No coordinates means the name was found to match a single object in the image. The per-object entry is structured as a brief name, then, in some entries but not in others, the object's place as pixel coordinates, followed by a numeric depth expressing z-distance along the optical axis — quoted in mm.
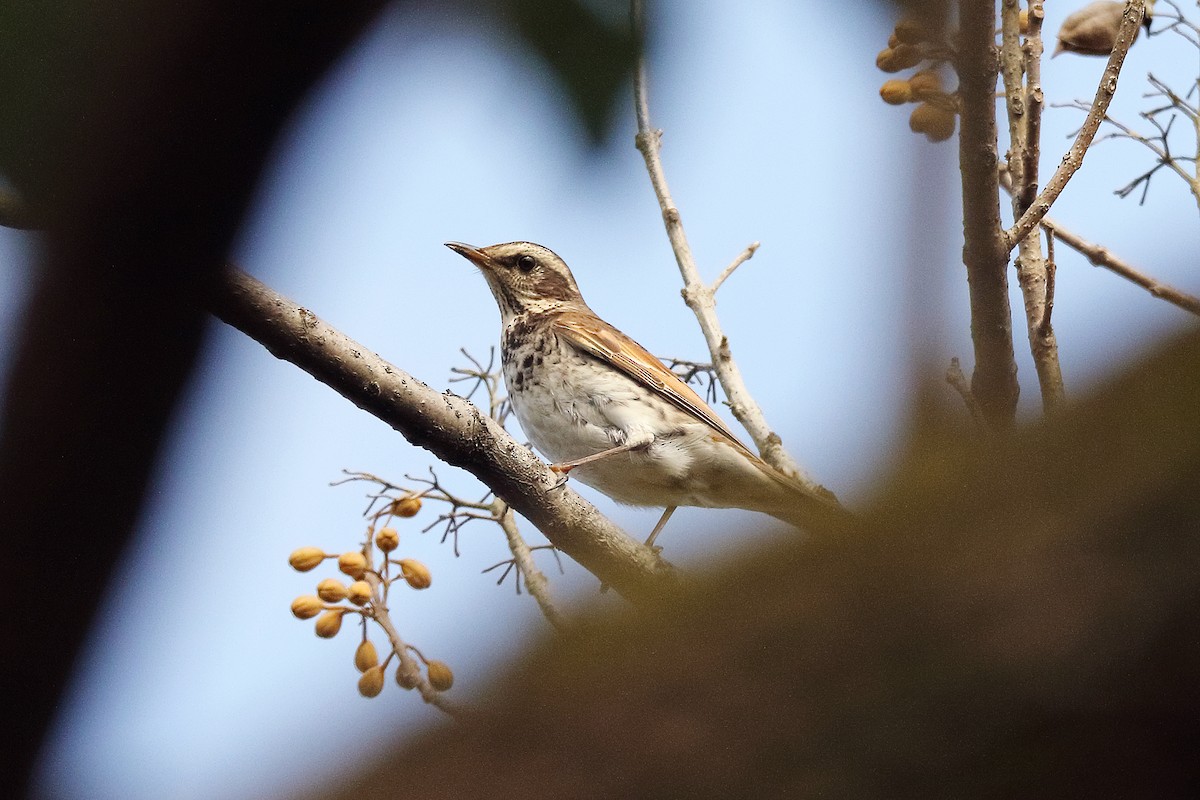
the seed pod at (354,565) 7094
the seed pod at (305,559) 7445
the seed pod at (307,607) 7219
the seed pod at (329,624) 7090
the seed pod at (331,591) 7043
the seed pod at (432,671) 4303
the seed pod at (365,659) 7043
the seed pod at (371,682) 6566
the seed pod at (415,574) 7207
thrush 10602
